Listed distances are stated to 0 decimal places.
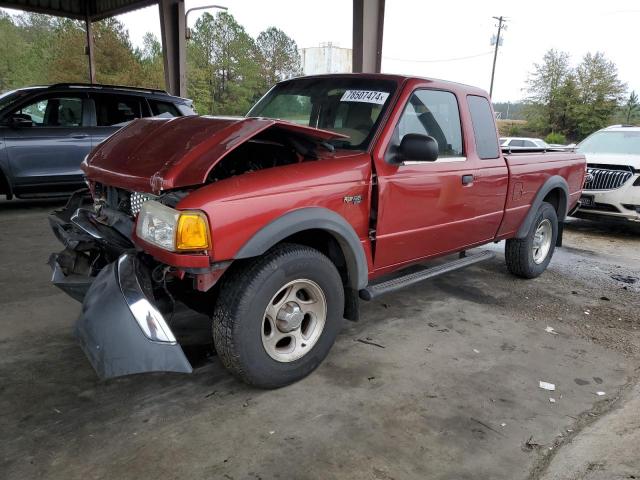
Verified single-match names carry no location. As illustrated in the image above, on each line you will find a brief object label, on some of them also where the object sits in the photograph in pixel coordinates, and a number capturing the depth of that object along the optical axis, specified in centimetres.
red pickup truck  247
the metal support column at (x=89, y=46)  2034
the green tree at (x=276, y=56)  4162
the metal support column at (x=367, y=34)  945
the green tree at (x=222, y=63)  3866
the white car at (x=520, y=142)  2232
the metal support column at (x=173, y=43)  1518
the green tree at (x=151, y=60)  3878
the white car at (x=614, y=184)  762
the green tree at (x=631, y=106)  4441
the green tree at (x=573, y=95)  4262
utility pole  4372
